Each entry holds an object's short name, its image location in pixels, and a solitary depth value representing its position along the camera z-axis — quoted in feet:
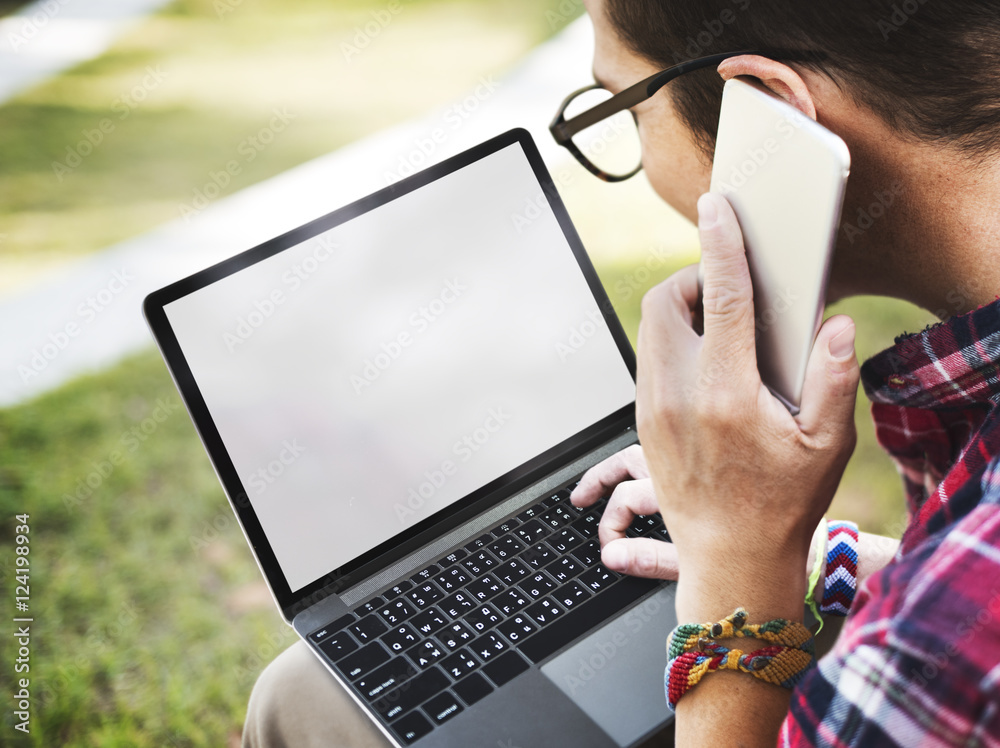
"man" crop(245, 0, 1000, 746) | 2.26
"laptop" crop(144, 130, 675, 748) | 2.71
